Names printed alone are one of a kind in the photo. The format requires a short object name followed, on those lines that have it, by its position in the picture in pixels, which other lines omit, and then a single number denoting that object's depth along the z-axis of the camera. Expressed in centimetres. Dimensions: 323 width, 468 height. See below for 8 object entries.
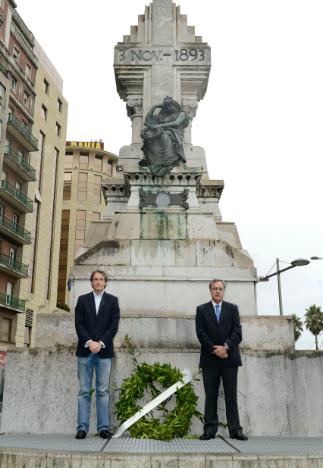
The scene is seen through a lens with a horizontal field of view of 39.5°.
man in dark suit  561
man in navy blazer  559
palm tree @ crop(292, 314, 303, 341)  6556
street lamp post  1814
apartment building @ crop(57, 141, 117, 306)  6538
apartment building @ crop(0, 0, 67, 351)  3475
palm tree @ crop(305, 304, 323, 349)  6238
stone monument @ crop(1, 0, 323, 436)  642
